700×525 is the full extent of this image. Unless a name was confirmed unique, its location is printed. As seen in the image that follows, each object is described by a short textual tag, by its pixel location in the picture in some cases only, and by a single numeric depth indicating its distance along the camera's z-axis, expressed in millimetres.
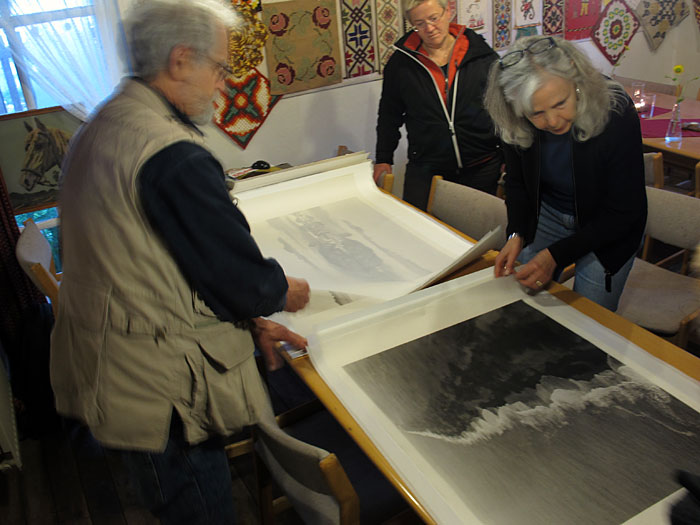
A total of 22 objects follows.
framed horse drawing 2656
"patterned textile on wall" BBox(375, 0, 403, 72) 3469
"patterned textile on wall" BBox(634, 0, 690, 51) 4555
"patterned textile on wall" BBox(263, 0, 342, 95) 3162
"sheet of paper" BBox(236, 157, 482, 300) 1720
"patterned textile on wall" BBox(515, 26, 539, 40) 3982
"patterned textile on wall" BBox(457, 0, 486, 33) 3682
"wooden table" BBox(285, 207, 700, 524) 1044
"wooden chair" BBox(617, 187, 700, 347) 2018
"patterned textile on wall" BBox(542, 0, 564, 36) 4041
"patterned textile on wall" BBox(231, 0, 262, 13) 2994
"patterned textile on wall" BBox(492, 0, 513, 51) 3831
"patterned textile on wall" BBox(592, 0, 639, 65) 4352
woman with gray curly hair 1457
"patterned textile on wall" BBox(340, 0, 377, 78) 3355
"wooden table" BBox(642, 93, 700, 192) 2832
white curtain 2541
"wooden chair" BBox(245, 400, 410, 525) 1129
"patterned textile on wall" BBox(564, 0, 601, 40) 4164
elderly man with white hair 999
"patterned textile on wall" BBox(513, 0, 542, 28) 3920
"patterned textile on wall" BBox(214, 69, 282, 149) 3180
